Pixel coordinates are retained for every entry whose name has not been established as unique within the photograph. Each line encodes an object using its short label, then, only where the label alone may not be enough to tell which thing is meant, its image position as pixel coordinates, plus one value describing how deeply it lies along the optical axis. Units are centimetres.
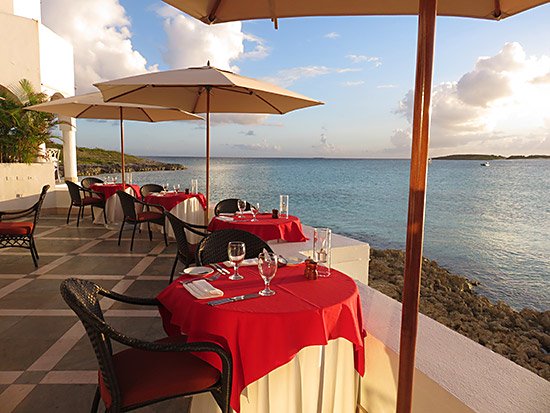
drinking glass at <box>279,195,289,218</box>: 450
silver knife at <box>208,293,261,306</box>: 178
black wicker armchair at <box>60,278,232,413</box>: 154
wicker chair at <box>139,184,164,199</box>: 821
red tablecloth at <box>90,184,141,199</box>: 799
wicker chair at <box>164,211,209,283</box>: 407
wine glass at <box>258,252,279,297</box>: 188
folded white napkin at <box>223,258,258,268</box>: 241
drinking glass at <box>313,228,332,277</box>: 227
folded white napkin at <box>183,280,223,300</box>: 186
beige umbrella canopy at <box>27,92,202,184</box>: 694
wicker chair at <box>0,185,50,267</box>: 509
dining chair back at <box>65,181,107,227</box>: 786
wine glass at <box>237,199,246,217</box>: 480
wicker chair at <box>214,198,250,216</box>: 555
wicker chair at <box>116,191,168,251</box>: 624
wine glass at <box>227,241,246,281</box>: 210
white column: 1047
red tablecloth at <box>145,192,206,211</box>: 672
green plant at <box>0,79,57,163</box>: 888
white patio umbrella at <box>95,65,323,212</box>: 355
